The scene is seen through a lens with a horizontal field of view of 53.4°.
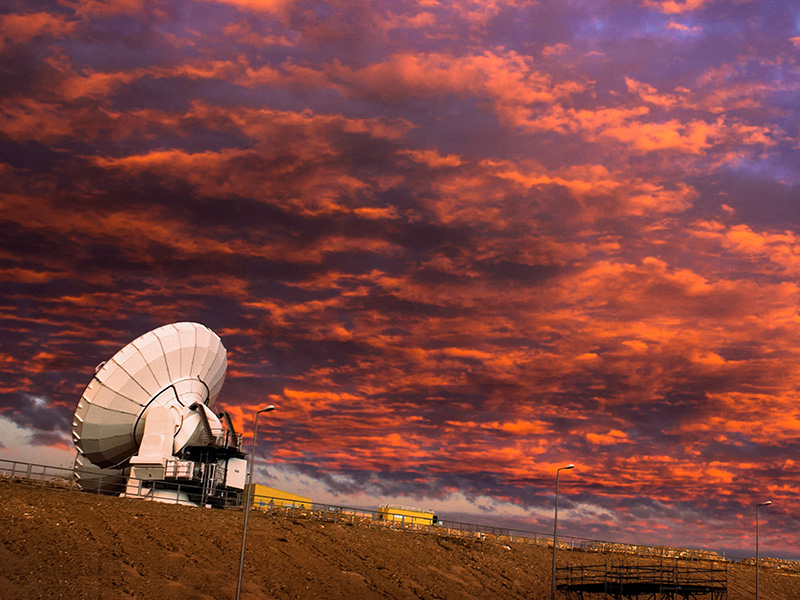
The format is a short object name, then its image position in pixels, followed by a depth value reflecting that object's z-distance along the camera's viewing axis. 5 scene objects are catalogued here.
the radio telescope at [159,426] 48.78
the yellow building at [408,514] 82.12
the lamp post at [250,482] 31.05
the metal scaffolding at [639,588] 42.16
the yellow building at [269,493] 73.94
